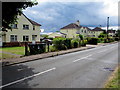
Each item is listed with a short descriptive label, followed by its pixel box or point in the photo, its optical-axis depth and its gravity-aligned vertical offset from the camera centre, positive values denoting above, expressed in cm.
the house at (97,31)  9412 +736
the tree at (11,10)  891 +225
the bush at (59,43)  2070 -35
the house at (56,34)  6197 +314
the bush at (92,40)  3749 +22
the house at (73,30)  6479 +589
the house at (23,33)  3032 +219
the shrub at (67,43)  2235 -38
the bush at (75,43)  2491 -52
